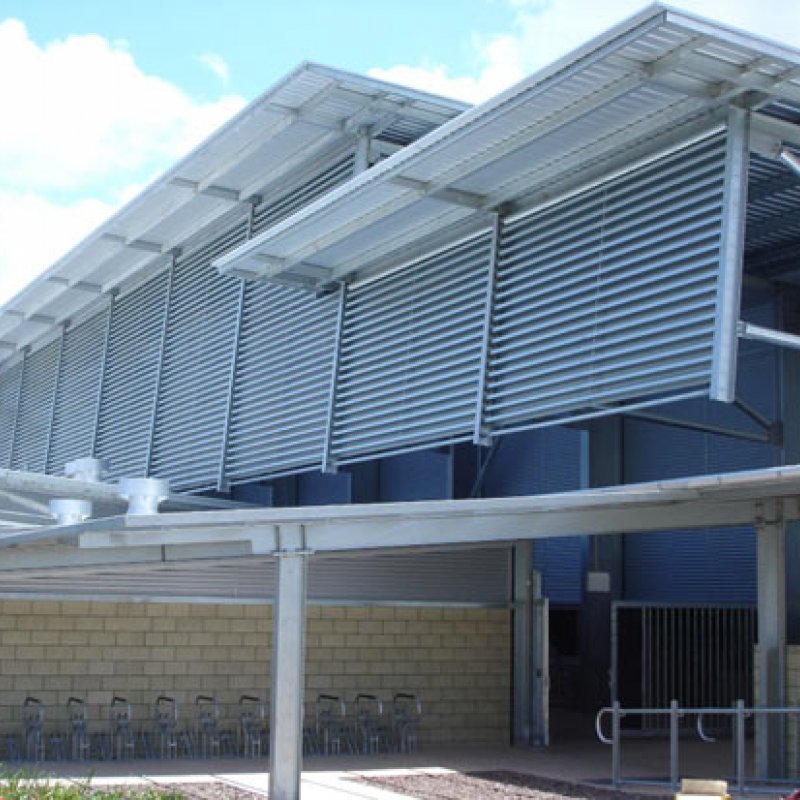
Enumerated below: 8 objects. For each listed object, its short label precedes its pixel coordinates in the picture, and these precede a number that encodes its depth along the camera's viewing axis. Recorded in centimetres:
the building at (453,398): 1120
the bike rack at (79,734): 1530
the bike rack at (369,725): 1678
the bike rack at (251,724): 1625
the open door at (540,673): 1788
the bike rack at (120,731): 1561
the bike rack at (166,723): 1576
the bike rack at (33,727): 1500
